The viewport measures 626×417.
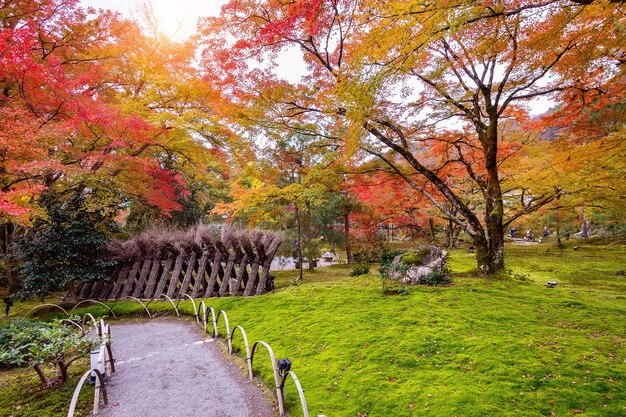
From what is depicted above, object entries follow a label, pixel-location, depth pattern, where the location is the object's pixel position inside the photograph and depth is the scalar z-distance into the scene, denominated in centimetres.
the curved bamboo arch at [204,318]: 649
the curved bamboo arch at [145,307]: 818
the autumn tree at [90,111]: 650
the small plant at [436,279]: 814
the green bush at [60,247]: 834
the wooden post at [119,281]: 1004
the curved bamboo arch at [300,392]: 274
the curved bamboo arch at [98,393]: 372
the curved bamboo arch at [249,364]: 438
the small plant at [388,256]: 1179
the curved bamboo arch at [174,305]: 806
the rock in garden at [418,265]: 870
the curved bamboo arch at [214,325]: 617
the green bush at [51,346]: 386
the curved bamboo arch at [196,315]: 728
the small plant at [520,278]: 855
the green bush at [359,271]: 1250
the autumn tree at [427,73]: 419
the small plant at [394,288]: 736
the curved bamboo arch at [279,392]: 341
